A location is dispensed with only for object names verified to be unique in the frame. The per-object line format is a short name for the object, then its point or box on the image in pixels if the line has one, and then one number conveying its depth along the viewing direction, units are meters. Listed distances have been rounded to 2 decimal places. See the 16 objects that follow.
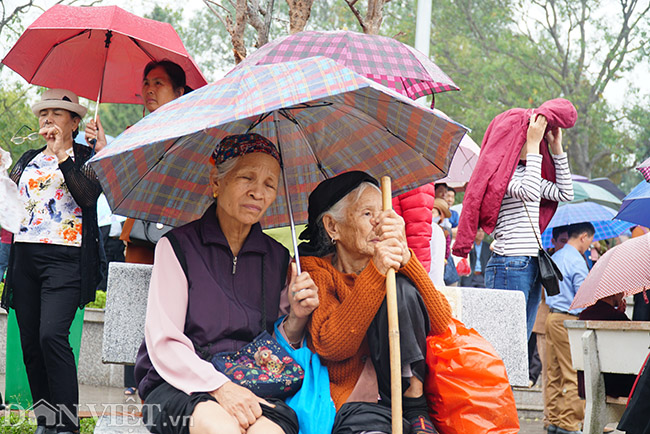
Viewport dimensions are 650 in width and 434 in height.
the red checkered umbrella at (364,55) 4.93
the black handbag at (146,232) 5.13
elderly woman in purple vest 3.29
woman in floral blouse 5.04
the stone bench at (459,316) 4.21
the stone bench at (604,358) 5.27
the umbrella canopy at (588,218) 9.92
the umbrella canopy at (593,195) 11.27
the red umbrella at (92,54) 5.58
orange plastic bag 3.39
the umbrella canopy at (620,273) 5.21
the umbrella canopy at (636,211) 8.74
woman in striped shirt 5.62
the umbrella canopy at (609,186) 14.31
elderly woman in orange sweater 3.41
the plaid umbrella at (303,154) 3.93
